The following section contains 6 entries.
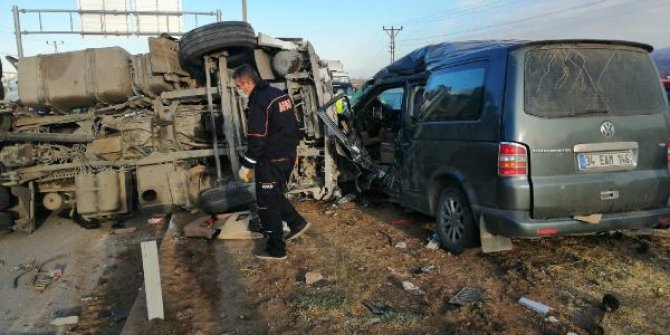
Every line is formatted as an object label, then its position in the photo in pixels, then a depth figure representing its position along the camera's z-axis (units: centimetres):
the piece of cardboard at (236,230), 562
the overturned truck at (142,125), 697
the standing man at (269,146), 471
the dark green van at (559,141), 391
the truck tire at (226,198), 654
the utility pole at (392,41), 5350
